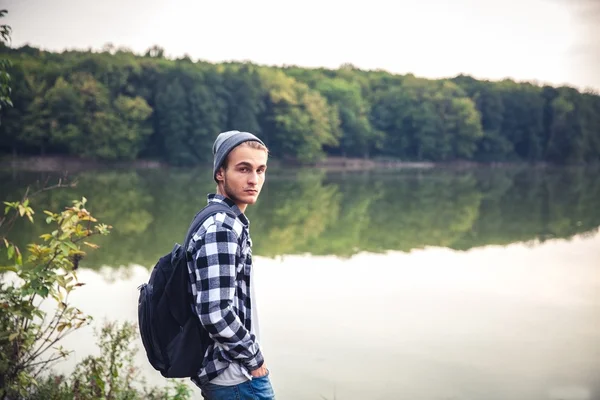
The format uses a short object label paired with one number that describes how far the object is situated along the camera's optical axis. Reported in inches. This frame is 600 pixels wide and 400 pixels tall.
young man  89.0
